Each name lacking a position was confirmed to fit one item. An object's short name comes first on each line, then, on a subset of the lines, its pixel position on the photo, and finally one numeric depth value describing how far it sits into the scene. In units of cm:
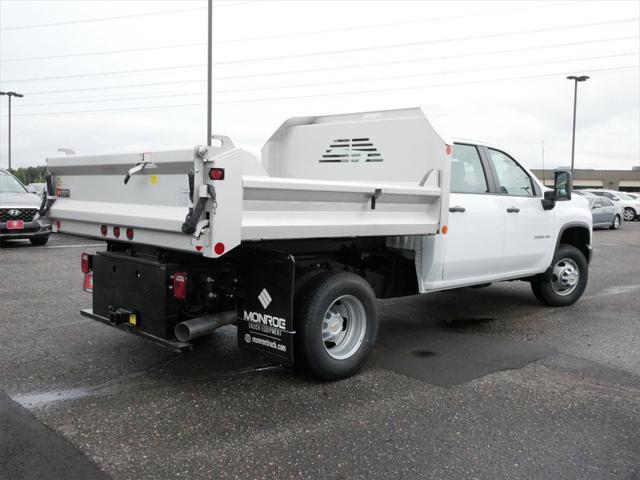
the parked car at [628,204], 2922
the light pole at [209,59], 1898
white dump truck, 414
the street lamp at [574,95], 3225
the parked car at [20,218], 1327
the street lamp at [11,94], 3441
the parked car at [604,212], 2328
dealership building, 6812
